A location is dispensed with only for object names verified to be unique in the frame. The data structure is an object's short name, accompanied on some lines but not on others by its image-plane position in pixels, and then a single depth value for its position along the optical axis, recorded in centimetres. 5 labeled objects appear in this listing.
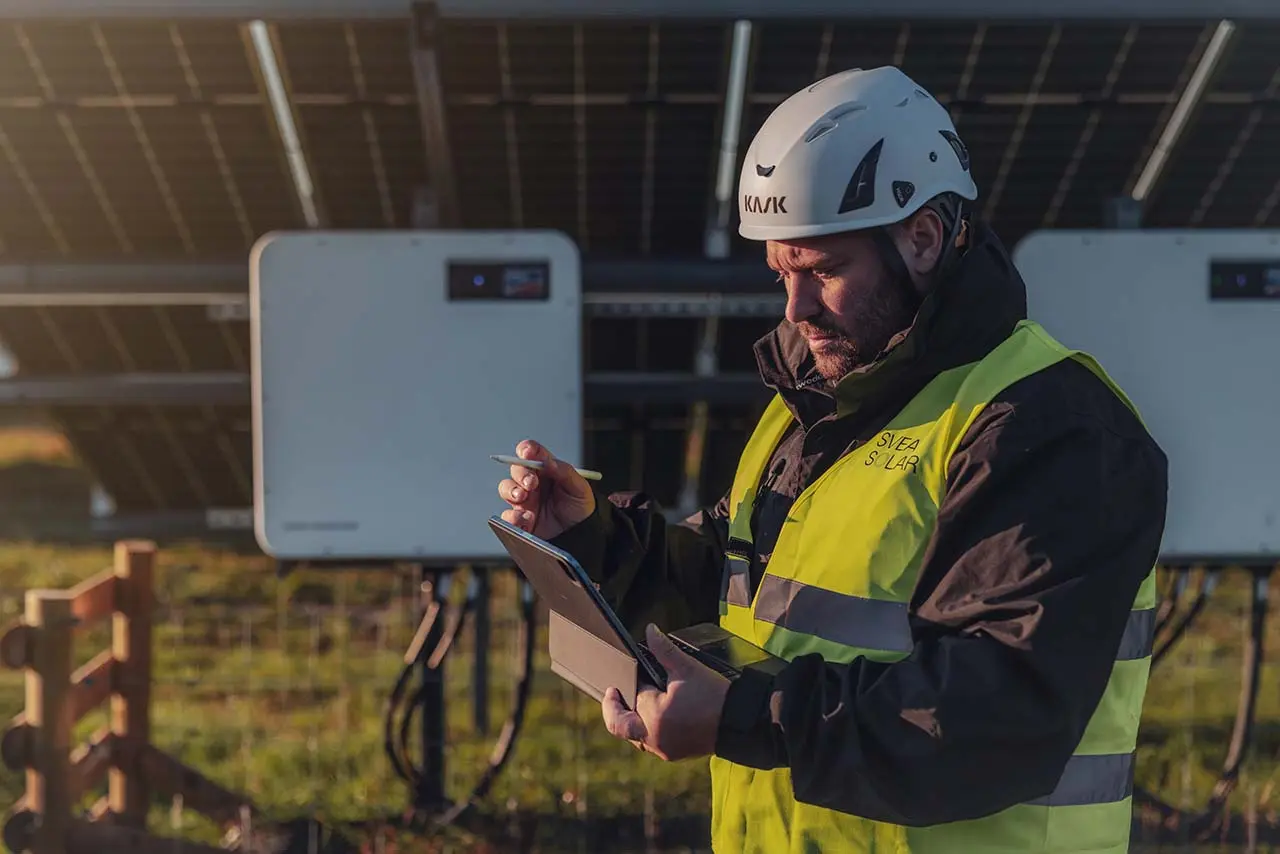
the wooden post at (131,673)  396
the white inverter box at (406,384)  366
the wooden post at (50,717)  352
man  145
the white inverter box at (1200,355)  371
